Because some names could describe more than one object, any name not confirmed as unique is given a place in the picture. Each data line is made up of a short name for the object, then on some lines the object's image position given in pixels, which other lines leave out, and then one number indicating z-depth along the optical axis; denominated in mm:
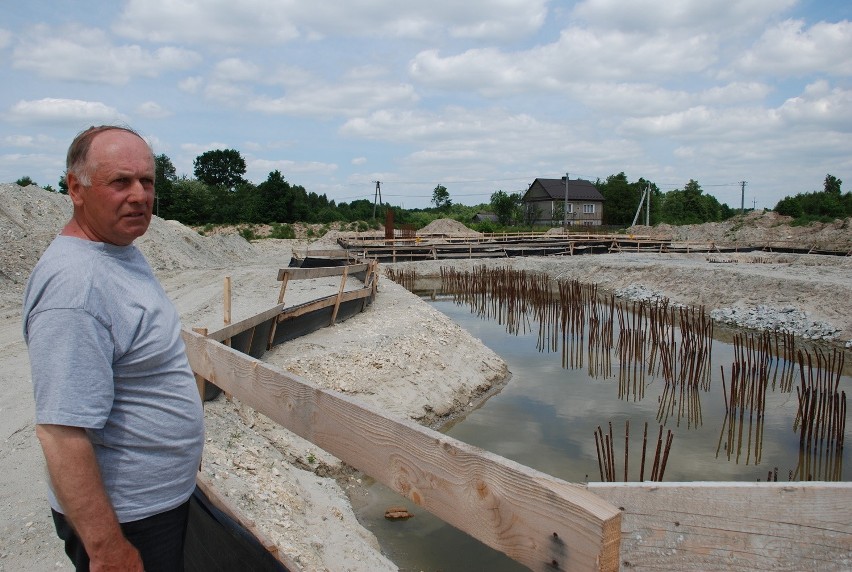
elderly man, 1345
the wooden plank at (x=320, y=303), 8139
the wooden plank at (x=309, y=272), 7819
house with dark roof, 59781
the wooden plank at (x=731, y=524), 1322
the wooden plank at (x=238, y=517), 1908
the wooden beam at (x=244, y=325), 4901
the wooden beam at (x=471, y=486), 1171
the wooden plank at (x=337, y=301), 9797
